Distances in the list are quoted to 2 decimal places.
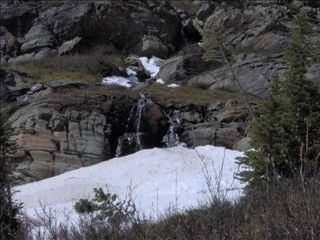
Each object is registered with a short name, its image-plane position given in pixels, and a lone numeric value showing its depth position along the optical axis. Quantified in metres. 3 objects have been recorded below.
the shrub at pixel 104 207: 7.41
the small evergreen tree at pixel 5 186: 9.78
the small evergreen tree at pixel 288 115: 15.94
